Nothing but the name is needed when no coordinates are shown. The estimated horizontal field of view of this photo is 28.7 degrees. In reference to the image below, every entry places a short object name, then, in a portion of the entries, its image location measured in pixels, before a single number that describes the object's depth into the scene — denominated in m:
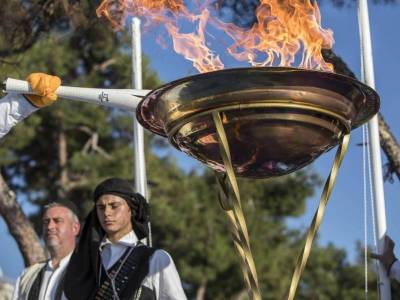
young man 3.27
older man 3.74
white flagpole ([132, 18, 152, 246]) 4.62
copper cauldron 2.36
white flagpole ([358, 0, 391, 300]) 3.84
